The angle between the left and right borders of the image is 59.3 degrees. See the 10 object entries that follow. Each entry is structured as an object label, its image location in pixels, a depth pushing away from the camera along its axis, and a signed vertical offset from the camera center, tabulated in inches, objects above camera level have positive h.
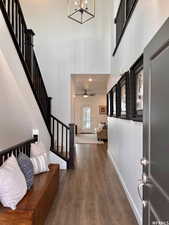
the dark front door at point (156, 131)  32.5 -4.7
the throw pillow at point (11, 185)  62.4 -31.9
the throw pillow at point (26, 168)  78.4 -30.5
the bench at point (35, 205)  58.8 -41.7
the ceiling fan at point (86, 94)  351.0 +47.2
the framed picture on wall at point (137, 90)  79.5 +13.1
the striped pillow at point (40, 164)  97.0 -34.6
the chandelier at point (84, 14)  198.7 +141.1
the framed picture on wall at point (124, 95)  100.9 +12.8
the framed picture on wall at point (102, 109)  417.7 +7.3
